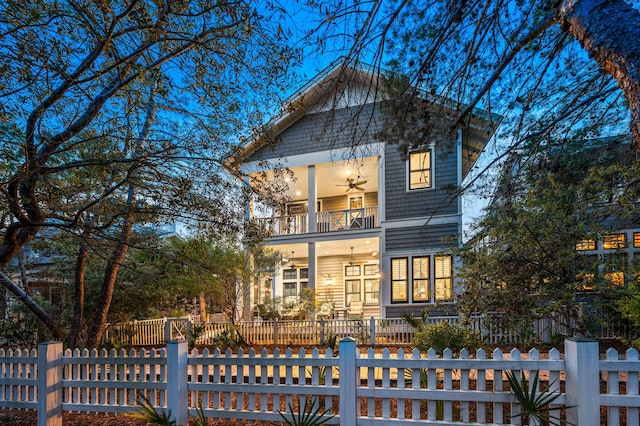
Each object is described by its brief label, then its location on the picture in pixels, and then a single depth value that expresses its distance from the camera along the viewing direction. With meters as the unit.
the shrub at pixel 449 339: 6.76
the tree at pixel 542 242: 5.91
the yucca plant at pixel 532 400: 3.93
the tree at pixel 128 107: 4.03
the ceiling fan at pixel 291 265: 19.94
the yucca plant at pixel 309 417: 4.38
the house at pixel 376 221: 14.17
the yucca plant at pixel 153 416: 4.17
